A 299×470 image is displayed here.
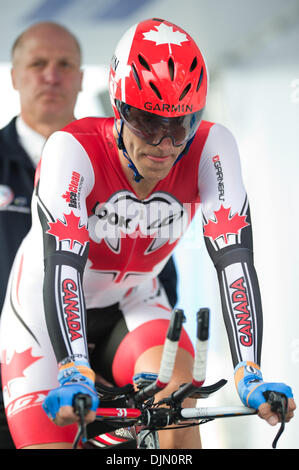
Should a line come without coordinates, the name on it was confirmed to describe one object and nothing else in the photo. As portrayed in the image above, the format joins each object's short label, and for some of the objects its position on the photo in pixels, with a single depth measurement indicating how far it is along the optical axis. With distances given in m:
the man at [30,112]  7.68
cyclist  4.21
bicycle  3.30
